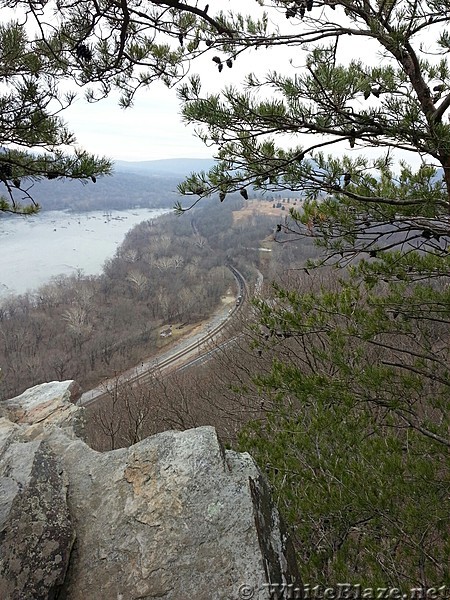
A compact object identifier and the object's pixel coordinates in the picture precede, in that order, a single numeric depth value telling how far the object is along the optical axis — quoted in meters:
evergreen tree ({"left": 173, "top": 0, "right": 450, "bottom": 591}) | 2.55
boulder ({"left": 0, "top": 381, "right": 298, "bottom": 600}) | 2.04
